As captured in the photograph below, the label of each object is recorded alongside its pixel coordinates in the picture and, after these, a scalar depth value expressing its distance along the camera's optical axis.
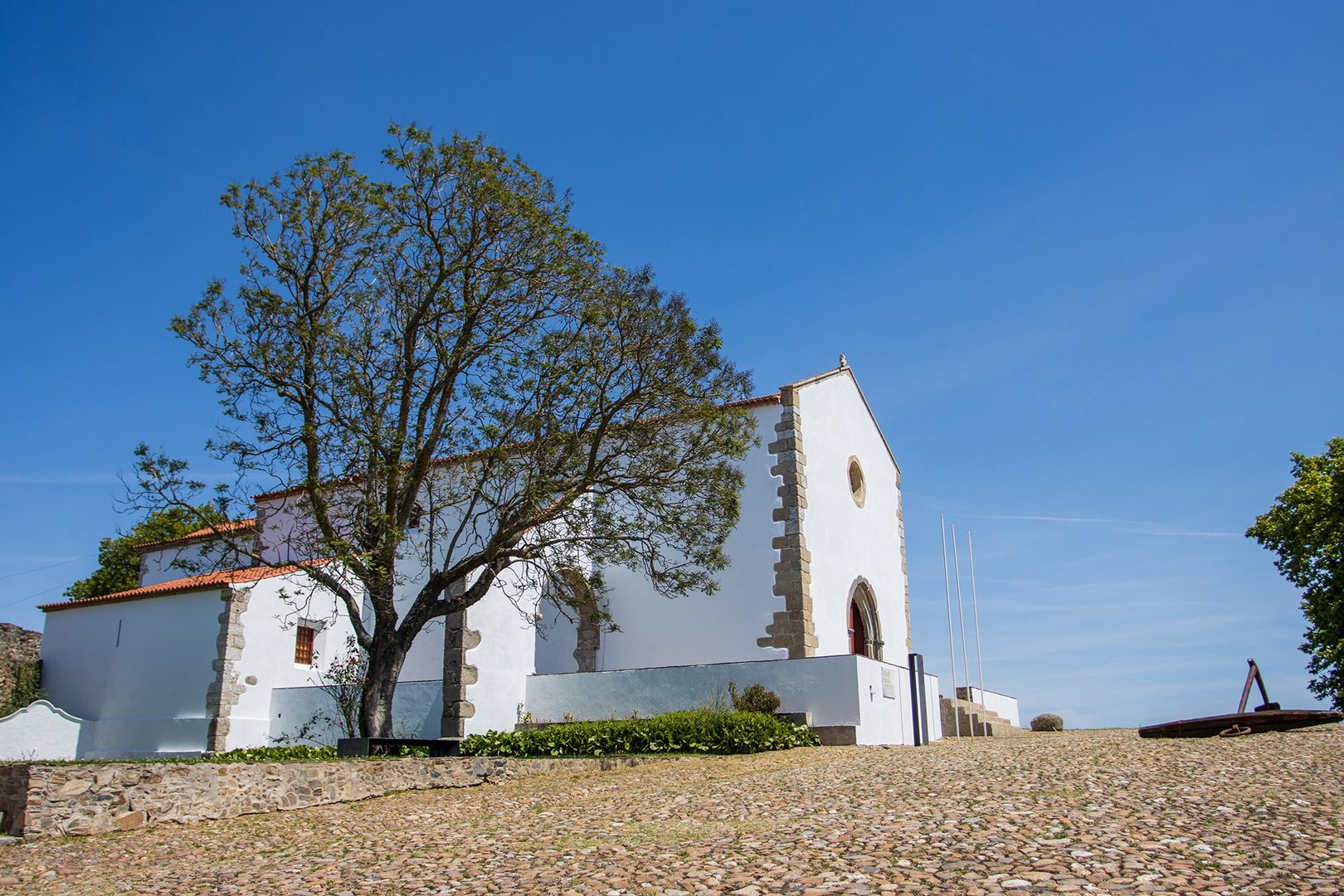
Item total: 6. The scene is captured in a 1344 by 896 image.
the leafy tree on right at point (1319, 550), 22.48
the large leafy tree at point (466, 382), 14.07
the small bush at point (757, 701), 16.62
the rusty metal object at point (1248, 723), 13.75
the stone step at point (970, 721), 22.16
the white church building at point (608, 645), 17.33
